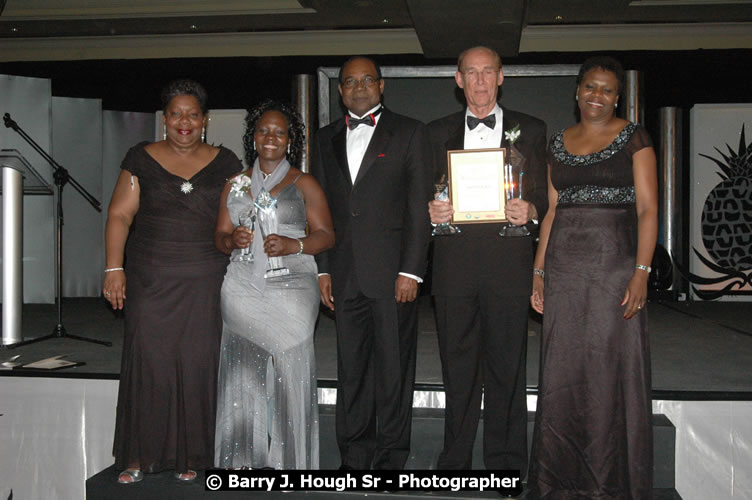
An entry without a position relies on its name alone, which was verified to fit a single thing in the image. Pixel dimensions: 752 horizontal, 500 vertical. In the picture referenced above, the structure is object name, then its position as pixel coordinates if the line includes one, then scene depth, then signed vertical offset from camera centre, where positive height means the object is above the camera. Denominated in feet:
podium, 19.51 +0.19
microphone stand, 19.67 -0.02
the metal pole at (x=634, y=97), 20.13 +4.49
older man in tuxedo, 10.37 -0.69
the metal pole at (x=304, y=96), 27.25 +6.24
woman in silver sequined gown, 10.88 -1.07
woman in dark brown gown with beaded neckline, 10.14 -0.83
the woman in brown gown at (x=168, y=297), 11.12 -0.69
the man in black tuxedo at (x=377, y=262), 10.71 -0.15
